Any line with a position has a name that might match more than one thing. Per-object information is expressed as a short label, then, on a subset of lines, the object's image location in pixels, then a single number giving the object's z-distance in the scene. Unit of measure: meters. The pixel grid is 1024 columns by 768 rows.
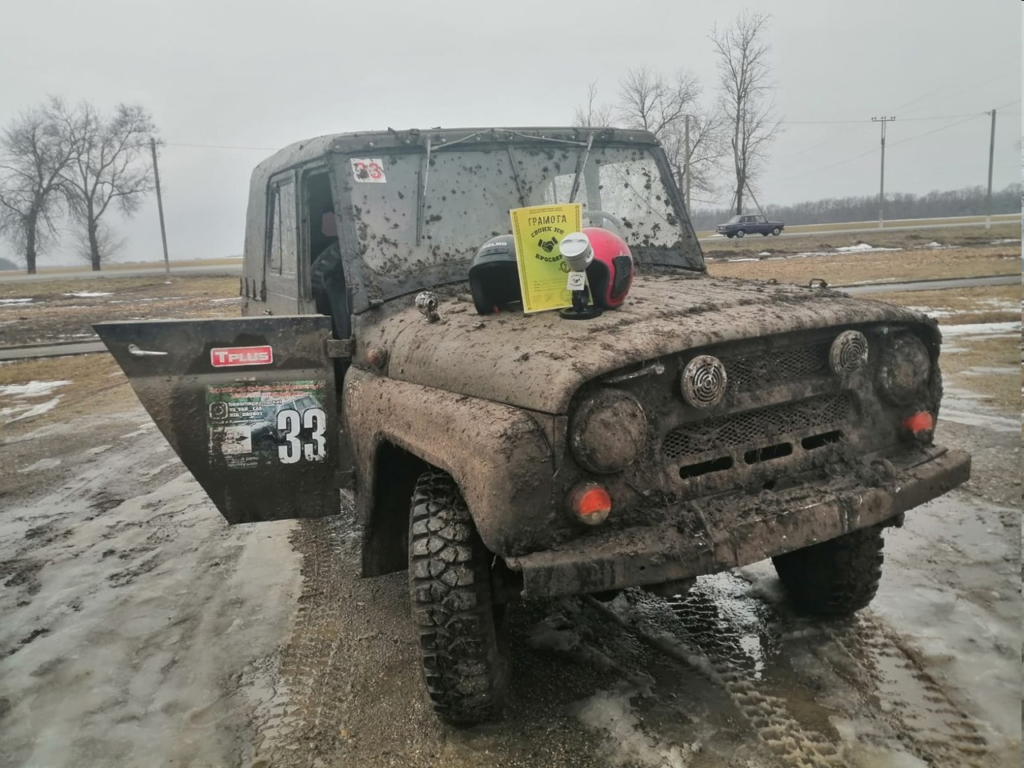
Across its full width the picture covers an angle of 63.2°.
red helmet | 3.02
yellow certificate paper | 3.05
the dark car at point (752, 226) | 36.31
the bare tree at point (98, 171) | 43.62
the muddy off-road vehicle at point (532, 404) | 2.51
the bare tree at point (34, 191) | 41.94
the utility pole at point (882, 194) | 45.16
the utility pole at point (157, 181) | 40.78
